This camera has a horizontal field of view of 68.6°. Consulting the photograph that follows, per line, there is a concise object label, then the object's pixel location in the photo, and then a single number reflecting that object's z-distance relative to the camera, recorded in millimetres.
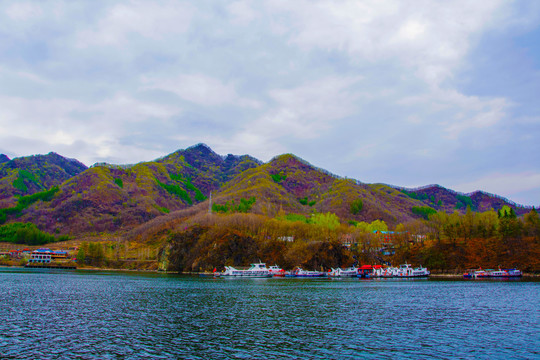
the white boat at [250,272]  180000
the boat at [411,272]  175000
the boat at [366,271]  185250
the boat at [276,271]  186500
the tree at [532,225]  175375
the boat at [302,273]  189500
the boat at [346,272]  191875
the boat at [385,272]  182712
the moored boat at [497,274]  162250
